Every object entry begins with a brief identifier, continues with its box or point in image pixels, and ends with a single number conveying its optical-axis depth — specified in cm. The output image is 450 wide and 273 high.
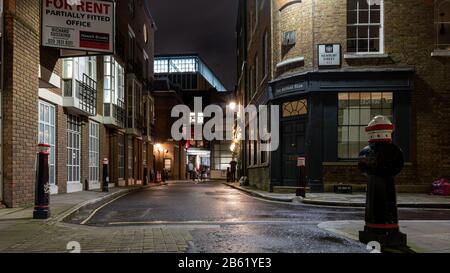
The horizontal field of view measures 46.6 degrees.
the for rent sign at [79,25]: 1453
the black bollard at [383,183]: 634
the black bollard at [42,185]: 963
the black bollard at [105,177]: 2083
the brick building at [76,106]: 1191
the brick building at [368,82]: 1845
